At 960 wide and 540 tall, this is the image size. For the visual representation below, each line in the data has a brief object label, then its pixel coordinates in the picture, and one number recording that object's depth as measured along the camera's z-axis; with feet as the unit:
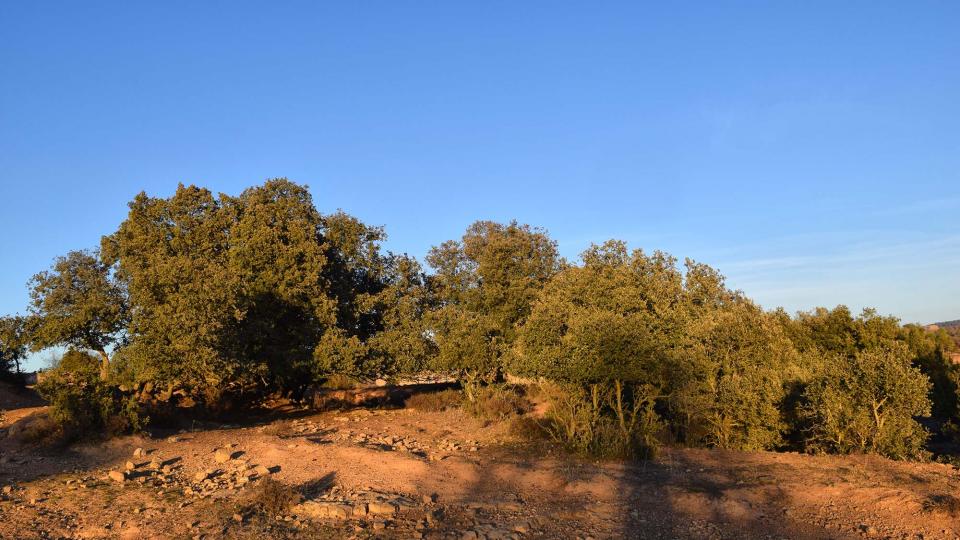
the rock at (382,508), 32.81
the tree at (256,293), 59.47
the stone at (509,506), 34.47
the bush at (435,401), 89.60
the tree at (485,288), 80.43
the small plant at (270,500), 32.60
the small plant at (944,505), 30.81
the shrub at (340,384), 108.61
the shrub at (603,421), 49.24
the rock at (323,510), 32.22
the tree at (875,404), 49.37
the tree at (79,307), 72.53
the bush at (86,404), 51.06
